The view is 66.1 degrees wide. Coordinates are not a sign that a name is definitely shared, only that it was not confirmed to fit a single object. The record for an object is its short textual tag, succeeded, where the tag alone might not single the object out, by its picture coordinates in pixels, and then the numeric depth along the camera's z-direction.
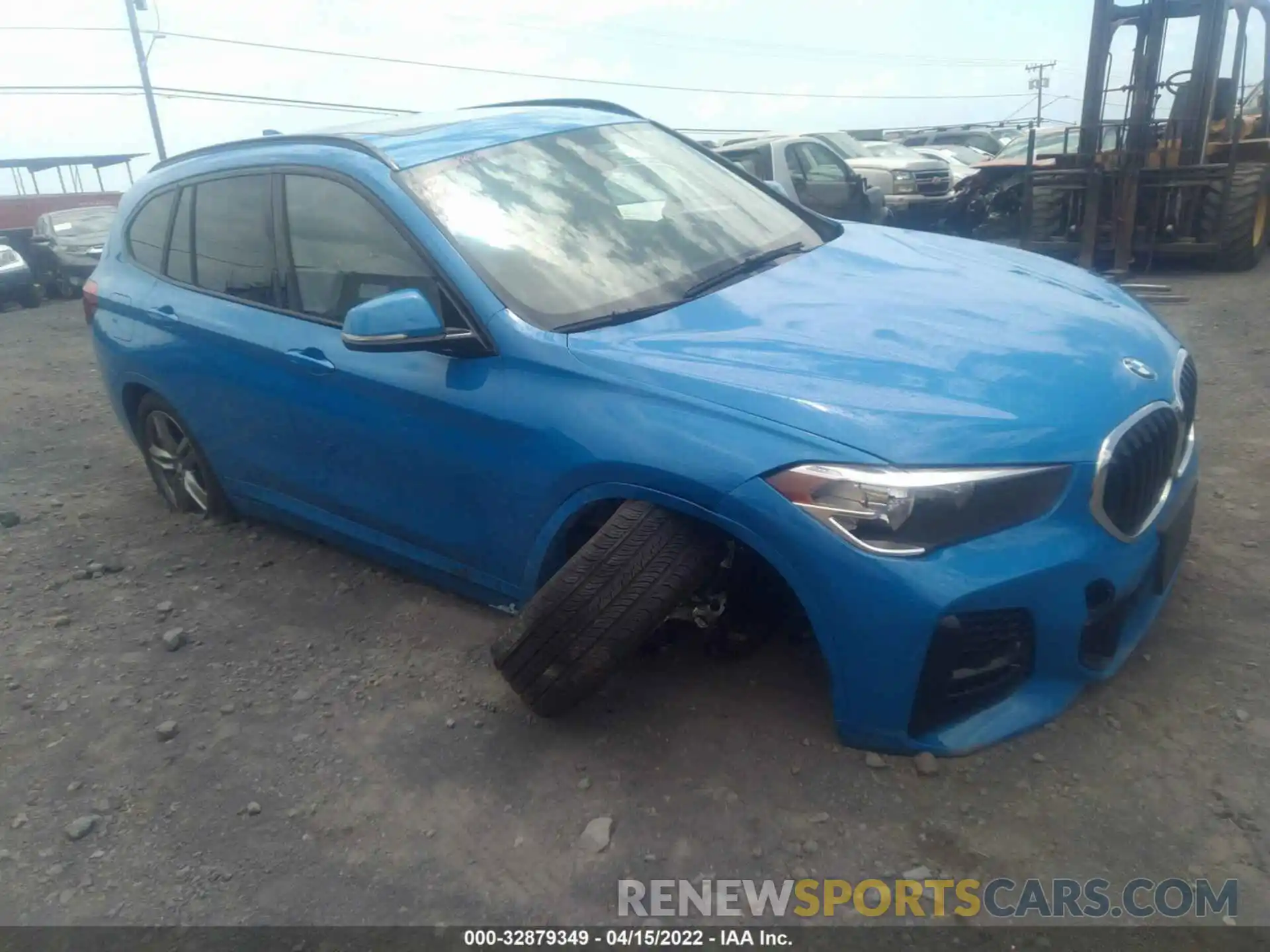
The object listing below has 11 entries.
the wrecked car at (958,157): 16.98
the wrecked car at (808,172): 10.04
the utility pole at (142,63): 29.92
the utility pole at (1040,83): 60.84
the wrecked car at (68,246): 17.83
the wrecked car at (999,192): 12.95
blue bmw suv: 2.35
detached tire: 2.59
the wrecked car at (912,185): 14.27
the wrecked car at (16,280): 16.92
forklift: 9.58
